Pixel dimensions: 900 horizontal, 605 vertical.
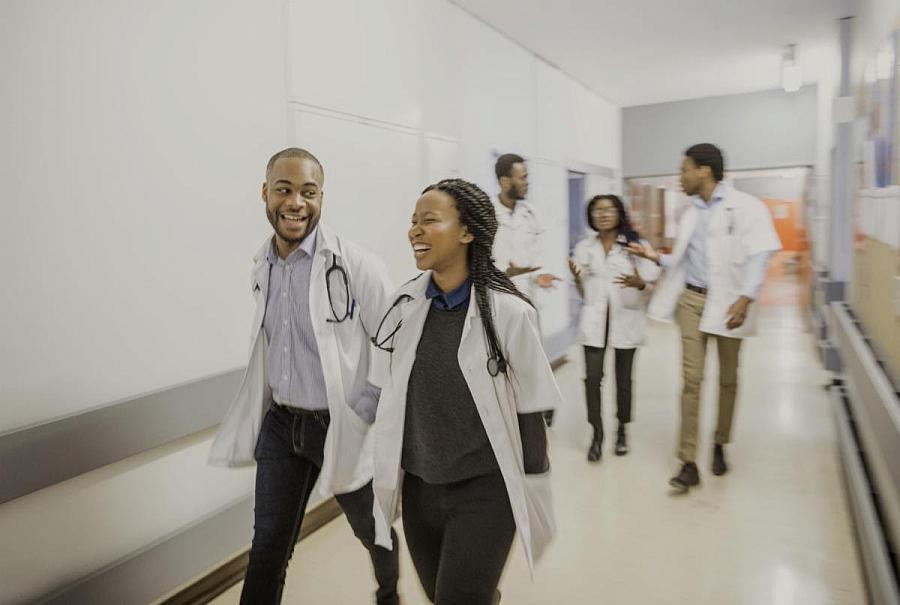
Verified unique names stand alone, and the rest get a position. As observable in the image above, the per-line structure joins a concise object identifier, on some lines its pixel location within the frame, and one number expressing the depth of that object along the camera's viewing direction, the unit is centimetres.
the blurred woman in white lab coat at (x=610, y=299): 417
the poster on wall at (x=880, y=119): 274
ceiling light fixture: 712
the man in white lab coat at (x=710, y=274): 359
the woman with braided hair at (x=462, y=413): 168
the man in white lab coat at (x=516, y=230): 457
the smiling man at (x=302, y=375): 211
